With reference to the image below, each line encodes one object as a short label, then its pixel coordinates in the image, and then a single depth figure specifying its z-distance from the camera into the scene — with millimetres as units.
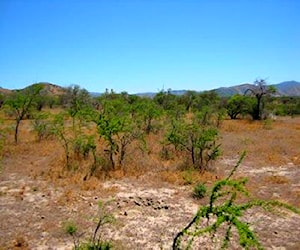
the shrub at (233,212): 5176
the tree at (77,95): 45884
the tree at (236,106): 45000
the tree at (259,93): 41719
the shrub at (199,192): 13320
